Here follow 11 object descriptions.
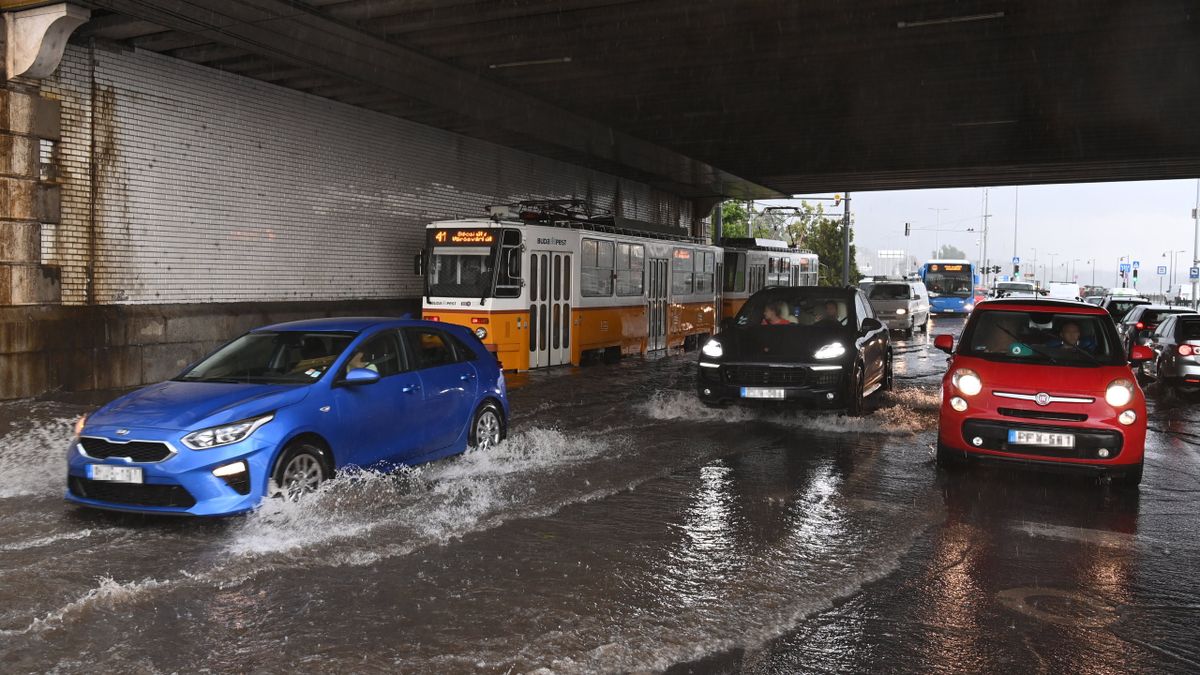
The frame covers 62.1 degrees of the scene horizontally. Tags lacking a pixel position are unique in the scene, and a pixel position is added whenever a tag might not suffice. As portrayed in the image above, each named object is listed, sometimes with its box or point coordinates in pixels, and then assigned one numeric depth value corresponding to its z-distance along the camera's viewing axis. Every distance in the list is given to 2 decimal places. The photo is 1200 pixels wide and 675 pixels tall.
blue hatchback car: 6.64
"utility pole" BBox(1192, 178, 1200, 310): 60.39
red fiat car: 8.37
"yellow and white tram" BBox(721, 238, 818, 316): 28.45
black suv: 11.82
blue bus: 48.28
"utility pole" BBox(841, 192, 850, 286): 46.45
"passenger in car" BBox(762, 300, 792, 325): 13.26
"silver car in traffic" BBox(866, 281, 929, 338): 33.25
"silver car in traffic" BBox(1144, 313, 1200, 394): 16.19
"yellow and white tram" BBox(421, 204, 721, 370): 17.62
